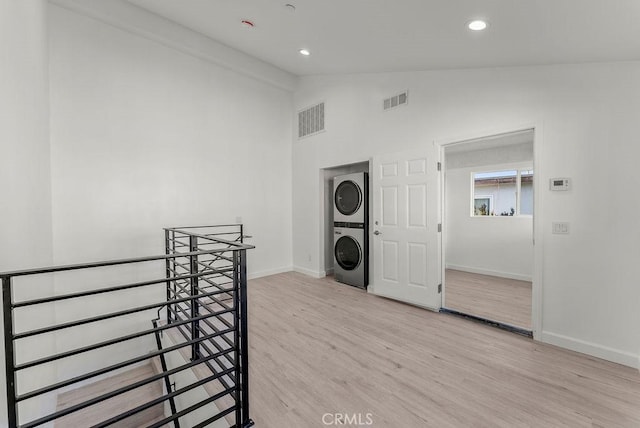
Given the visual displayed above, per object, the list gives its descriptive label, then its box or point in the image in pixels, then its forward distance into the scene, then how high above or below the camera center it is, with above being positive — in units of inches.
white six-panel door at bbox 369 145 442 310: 127.6 -9.7
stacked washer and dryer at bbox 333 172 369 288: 161.5 -12.7
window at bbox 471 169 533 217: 190.7 +10.8
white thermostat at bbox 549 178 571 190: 94.3 +8.5
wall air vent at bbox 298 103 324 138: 182.7 +61.2
